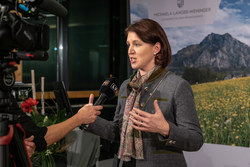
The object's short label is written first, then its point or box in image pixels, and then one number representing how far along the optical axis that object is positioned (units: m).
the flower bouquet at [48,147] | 2.03
